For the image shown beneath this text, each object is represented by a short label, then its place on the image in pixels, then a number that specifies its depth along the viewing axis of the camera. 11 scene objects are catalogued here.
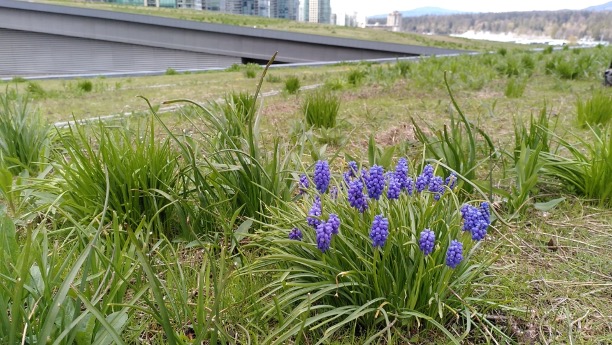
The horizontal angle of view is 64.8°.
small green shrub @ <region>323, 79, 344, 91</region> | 7.36
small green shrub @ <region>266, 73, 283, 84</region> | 9.61
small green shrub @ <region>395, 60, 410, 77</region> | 8.91
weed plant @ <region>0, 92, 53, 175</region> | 3.02
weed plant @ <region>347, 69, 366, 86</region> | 8.02
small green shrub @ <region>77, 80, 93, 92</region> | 10.02
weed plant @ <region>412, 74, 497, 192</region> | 2.48
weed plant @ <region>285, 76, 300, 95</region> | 7.03
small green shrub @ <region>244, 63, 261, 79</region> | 11.94
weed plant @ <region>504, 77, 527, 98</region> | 5.90
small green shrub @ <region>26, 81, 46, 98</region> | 8.34
